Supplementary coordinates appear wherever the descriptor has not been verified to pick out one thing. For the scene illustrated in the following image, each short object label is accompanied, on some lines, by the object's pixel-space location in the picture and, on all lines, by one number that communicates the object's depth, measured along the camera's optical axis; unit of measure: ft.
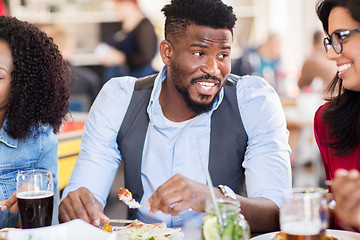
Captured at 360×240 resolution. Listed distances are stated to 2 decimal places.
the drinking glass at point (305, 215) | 4.08
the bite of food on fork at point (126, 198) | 4.83
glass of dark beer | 4.55
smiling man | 5.41
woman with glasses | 4.86
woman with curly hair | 5.49
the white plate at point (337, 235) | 4.54
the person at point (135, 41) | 16.69
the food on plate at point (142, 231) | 4.63
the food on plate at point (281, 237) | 4.47
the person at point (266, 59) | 21.87
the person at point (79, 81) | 13.09
